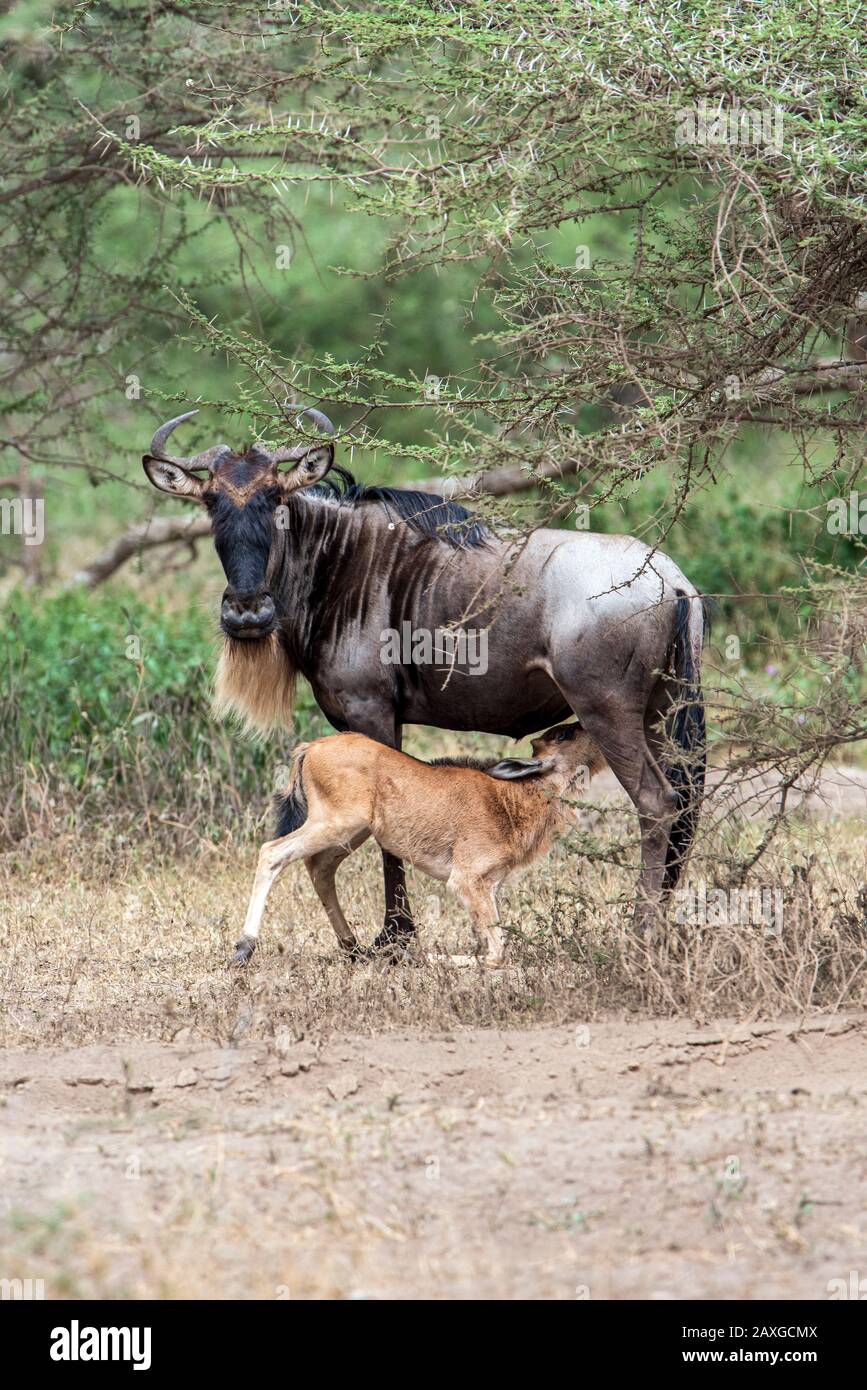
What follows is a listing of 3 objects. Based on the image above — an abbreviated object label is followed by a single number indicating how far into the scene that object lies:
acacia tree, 10.99
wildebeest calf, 13.89
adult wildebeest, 13.81
